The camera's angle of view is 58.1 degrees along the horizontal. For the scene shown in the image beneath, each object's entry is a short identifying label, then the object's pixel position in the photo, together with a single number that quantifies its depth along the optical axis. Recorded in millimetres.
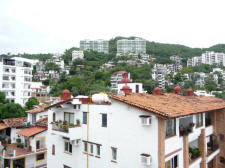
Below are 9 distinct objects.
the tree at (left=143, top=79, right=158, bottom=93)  89625
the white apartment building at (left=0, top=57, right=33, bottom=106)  60781
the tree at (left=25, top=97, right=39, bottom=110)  52469
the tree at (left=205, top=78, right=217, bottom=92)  93956
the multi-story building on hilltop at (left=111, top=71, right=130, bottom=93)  105562
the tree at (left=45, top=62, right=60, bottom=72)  129750
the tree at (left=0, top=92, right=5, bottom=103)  51259
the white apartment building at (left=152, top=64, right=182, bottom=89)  109625
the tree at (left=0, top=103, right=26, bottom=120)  43500
